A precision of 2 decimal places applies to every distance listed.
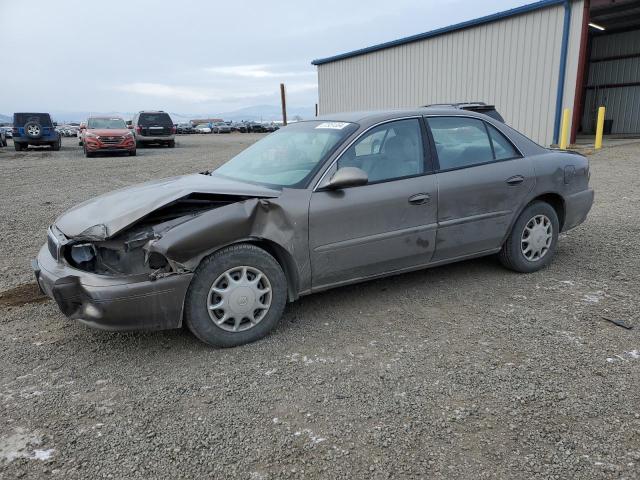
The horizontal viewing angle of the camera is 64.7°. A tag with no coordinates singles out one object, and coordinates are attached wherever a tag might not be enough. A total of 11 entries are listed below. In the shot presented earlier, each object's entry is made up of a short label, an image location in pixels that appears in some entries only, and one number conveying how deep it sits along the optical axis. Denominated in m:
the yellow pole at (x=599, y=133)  15.43
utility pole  29.57
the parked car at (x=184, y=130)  53.07
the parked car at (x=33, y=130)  21.84
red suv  18.88
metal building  15.35
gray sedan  3.10
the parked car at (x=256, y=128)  52.46
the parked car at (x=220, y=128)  53.22
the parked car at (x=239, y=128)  53.00
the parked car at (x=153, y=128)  23.84
